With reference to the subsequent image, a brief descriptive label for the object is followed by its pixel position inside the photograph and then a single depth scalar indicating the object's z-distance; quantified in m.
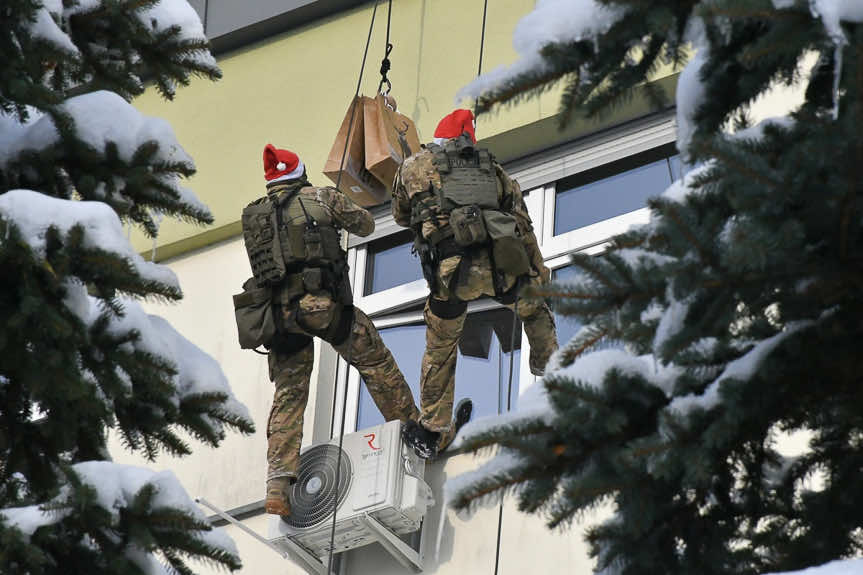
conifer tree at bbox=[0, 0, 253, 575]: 9.70
